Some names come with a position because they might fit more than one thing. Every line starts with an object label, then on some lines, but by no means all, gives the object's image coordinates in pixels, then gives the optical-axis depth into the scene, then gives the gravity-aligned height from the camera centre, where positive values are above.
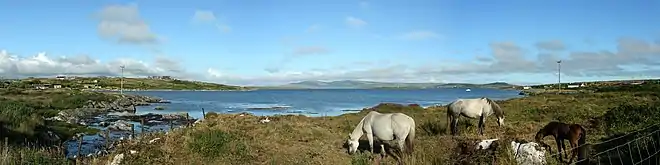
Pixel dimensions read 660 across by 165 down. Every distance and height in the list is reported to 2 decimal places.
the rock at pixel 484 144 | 10.50 -1.17
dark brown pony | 11.04 -1.00
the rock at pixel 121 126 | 37.34 -3.11
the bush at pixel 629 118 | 16.03 -1.08
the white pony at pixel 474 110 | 18.31 -0.90
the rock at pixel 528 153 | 9.78 -1.25
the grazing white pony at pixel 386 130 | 13.55 -1.18
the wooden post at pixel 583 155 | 10.39 -1.35
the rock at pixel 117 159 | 13.42 -1.95
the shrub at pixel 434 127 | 18.91 -1.59
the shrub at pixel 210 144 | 13.75 -1.59
